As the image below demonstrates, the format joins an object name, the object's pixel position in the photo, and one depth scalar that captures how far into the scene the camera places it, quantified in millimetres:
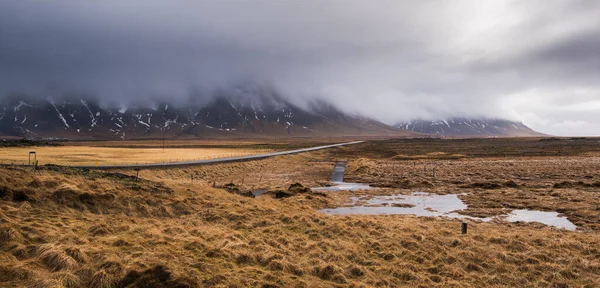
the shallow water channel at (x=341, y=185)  40625
